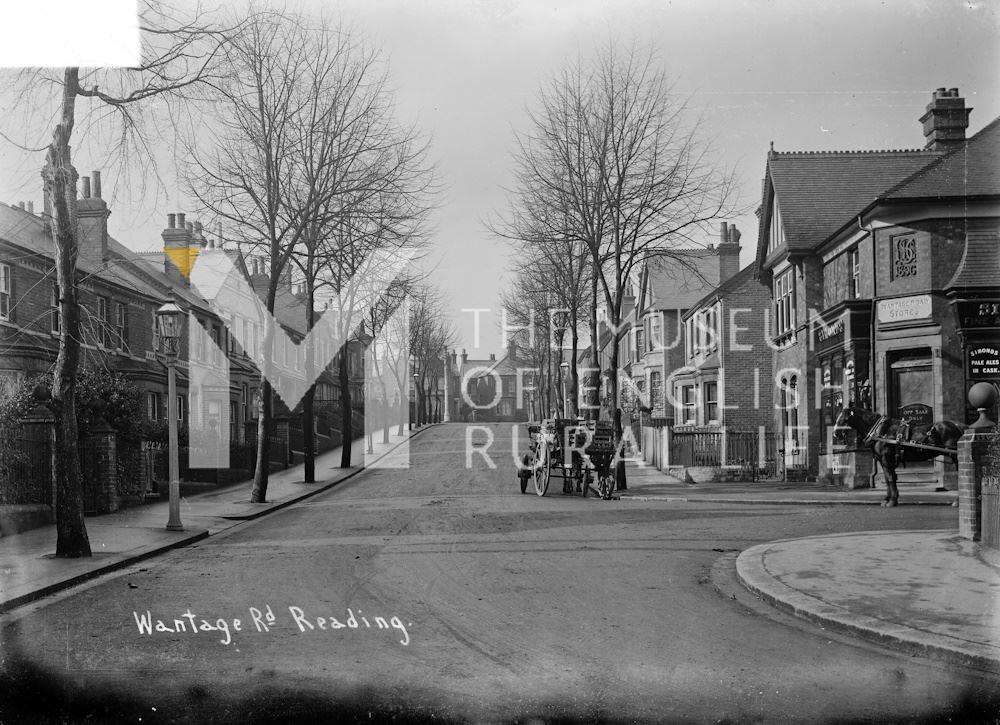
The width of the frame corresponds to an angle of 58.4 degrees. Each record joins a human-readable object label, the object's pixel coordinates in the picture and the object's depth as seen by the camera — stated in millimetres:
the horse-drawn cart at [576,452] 20703
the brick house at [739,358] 34312
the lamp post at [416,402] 69688
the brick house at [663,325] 45938
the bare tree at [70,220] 11500
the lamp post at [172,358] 15406
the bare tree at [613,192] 23797
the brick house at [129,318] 22531
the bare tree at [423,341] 57594
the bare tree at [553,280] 26266
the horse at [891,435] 16984
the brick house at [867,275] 20609
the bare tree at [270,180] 21312
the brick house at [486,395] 113812
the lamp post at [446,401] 96331
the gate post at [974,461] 11016
